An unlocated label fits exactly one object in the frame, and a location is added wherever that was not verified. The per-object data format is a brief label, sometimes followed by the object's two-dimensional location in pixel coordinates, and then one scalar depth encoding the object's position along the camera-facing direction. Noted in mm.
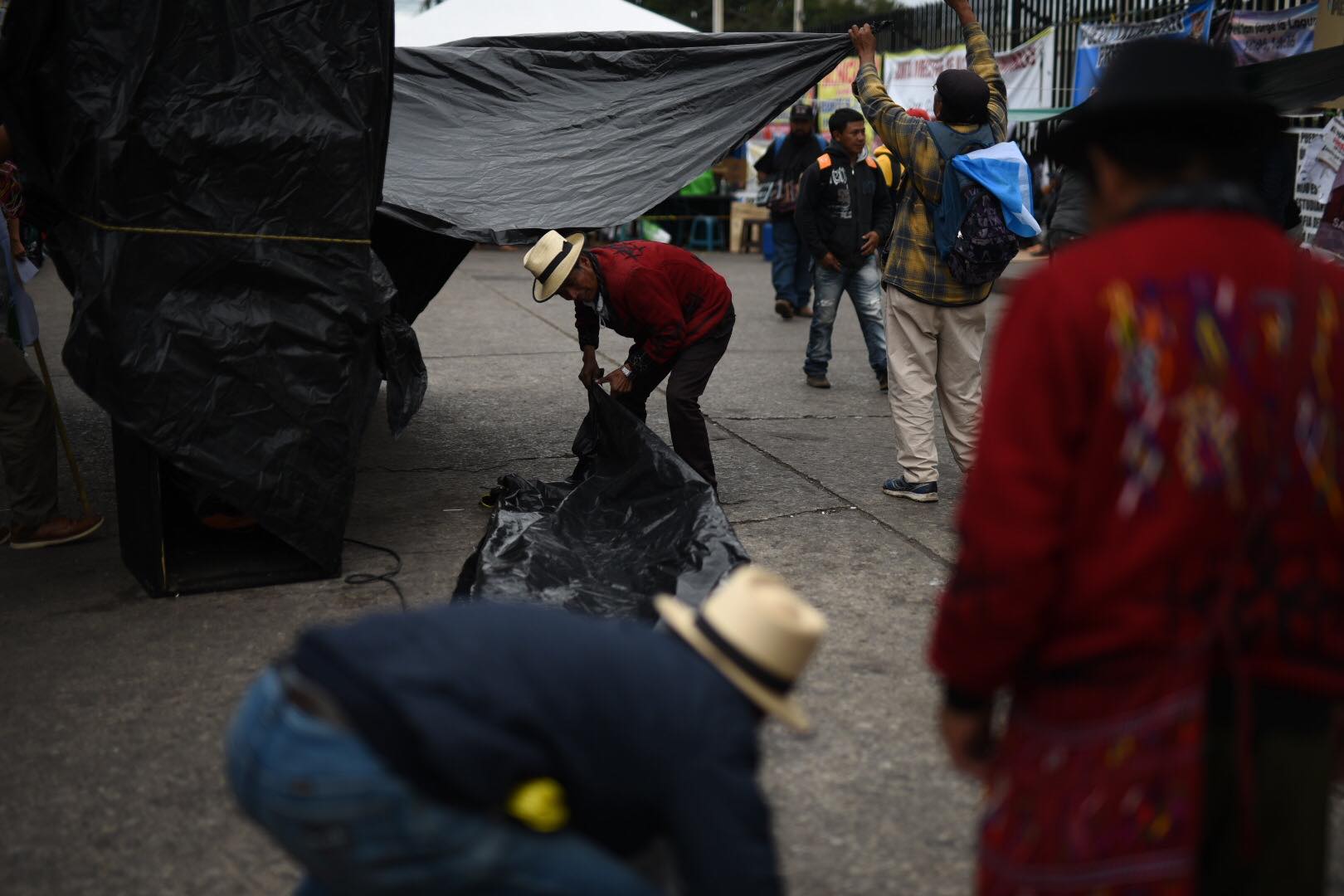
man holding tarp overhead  5559
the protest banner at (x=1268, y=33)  8789
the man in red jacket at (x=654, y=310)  5438
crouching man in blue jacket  1662
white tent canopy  9977
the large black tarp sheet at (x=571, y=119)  5375
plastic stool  19484
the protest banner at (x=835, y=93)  18203
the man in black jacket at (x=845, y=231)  8570
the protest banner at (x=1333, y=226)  6379
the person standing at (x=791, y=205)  10617
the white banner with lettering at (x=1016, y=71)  13391
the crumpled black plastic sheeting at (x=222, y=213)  4289
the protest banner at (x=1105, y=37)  10398
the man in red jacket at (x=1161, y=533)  1649
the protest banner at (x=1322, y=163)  6992
